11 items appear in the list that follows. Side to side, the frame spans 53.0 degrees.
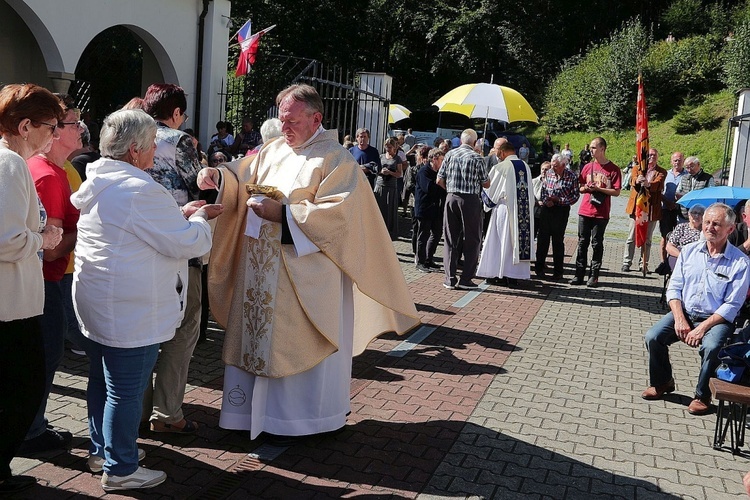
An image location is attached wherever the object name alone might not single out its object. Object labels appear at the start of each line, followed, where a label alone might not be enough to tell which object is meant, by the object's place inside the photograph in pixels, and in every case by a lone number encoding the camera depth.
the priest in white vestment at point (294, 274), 4.36
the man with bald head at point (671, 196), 11.96
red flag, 10.61
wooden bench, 4.67
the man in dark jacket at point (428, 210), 11.40
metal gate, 14.67
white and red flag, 15.65
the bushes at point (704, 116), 30.80
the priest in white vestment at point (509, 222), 10.48
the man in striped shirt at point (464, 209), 9.99
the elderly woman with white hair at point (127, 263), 3.36
